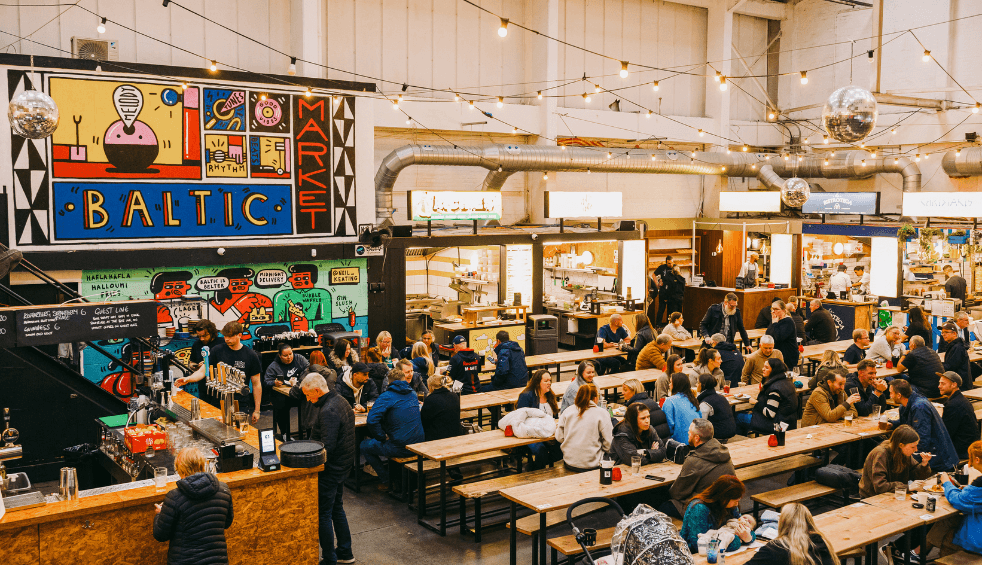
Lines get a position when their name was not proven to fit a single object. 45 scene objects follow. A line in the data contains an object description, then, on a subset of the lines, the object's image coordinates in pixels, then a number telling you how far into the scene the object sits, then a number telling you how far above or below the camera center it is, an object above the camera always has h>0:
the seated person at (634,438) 6.50 -1.66
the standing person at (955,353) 9.79 -1.44
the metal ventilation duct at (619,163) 15.07 +1.56
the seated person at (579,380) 7.75 -1.42
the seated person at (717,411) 7.72 -1.69
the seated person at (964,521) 5.52 -2.01
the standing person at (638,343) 11.09 -1.49
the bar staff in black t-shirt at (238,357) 8.55 -1.33
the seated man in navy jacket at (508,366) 9.88 -1.62
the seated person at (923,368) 9.27 -1.53
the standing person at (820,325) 13.03 -1.44
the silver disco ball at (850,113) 6.02 +0.94
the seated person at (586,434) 6.83 -1.70
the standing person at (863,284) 16.50 -0.99
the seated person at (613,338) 11.45 -1.50
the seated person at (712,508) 5.07 -1.75
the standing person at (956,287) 15.09 -0.95
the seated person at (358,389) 8.19 -1.59
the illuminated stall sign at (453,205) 13.38 +0.53
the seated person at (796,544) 4.23 -1.65
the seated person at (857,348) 10.45 -1.46
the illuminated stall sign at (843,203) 16.89 +0.73
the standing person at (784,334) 11.14 -1.36
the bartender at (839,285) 16.50 -1.00
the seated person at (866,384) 7.97 -1.52
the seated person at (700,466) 5.74 -1.65
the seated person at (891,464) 5.98 -1.74
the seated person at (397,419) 7.42 -1.71
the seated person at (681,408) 7.23 -1.56
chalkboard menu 7.08 -0.79
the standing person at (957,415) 7.36 -1.65
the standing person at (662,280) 17.11 -0.94
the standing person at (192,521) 4.78 -1.71
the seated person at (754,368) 9.62 -1.60
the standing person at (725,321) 12.01 -1.31
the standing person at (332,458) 6.02 -1.69
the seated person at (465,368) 10.01 -1.67
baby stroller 3.80 -1.48
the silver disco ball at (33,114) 6.35 +0.98
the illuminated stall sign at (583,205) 15.38 +0.62
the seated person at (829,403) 7.86 -1.65
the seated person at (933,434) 6.84 -1.70
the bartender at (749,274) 17.53 -0.83
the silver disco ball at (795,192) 12.96 +0.72
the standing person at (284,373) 9.04 -1.56
